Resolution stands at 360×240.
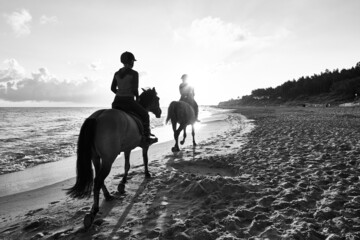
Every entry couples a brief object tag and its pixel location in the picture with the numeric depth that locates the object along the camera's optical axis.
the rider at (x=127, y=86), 5.64
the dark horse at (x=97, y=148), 4.14
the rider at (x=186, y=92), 11.59
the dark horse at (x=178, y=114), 10.45
